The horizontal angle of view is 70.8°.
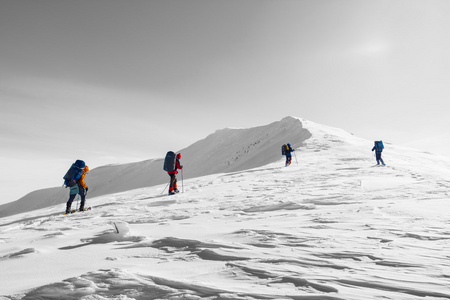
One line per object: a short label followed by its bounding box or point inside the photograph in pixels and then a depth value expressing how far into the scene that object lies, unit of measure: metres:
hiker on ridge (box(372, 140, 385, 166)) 19.22
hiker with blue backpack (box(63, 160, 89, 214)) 11.67
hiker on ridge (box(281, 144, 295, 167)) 21.11
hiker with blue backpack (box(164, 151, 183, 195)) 13.77
